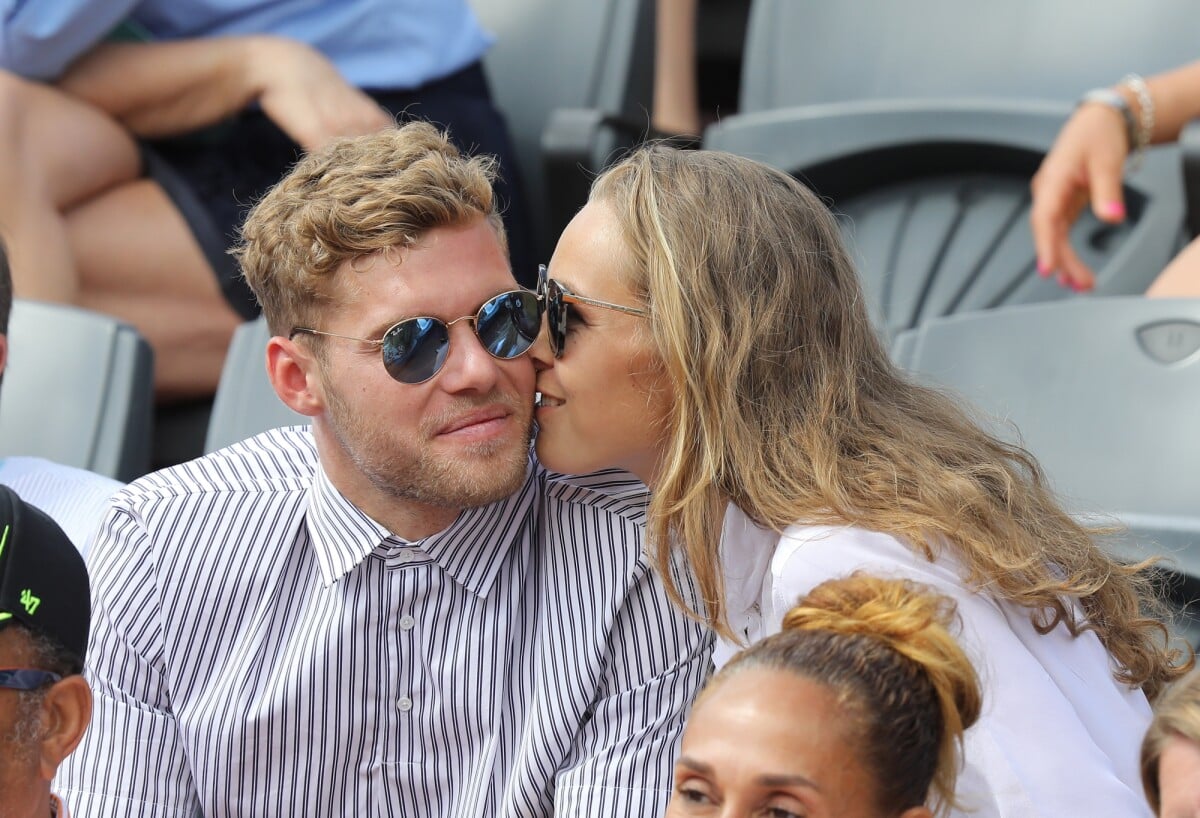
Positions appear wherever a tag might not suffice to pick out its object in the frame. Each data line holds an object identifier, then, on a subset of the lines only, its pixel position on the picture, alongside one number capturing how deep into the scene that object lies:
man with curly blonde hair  9.67
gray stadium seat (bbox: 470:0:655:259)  10.63
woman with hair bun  9.31
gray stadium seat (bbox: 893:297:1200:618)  9.79
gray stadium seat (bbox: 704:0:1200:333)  10.30
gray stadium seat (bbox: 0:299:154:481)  10.10
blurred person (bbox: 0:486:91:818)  9.39
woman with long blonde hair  9.57
